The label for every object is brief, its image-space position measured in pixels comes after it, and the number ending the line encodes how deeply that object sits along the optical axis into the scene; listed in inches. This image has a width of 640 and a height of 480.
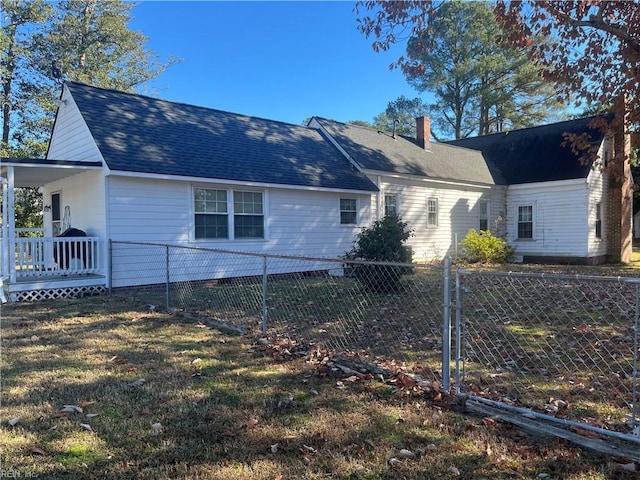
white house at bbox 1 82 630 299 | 410.3
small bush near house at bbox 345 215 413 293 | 374.6
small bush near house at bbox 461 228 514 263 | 692.7
